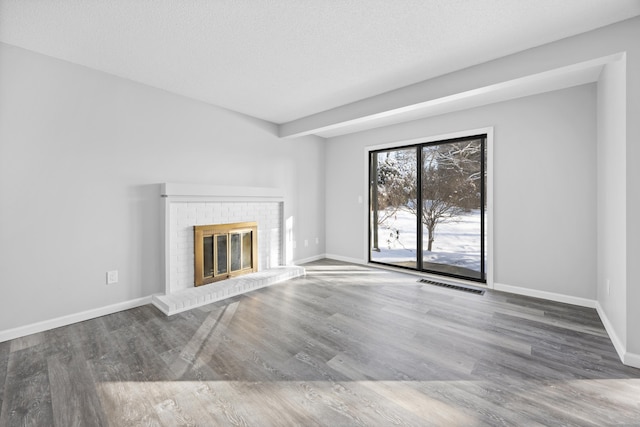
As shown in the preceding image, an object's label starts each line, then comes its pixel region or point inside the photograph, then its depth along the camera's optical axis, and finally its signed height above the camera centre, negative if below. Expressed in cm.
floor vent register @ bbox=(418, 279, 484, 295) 338 -99
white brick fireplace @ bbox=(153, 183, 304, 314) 302 -26
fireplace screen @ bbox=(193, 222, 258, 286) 331 -52
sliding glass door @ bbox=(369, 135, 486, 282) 375 +9
